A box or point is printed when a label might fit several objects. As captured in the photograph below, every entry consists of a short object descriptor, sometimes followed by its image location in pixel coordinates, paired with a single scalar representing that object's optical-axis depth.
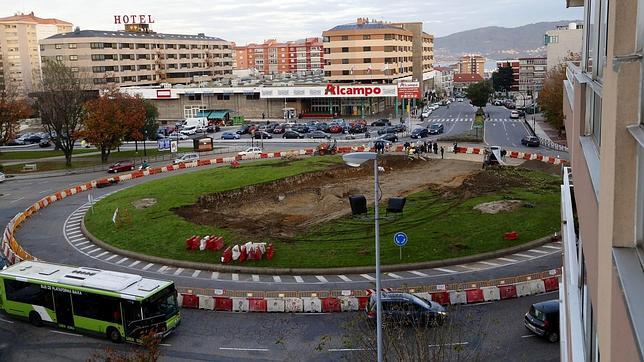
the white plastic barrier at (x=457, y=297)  20.47
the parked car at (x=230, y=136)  72.69
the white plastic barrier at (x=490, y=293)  20.70
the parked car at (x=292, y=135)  69.69
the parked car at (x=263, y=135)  71.43
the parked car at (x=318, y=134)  68.69
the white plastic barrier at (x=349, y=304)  20.48
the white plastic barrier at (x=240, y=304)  21.08
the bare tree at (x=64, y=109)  55.34
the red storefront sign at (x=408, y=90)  81.06
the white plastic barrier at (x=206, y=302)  21.45
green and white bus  18.77
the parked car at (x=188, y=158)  54.66
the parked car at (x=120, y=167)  51.75
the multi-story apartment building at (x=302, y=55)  192.25
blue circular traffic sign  23.25
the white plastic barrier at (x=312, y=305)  20.55
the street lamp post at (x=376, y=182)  11.84
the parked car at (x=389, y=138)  63.38
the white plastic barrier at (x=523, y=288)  21.03
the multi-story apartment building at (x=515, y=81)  155.52
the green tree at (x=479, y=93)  90.50
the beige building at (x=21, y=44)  150.50
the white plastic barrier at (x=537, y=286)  21.12
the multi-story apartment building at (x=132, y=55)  102.88
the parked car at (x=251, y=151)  55.97
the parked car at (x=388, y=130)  68.93
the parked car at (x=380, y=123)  77.75
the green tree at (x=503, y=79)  141.75
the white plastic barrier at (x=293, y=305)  20.66
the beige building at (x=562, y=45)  107.25
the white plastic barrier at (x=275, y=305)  20.83
